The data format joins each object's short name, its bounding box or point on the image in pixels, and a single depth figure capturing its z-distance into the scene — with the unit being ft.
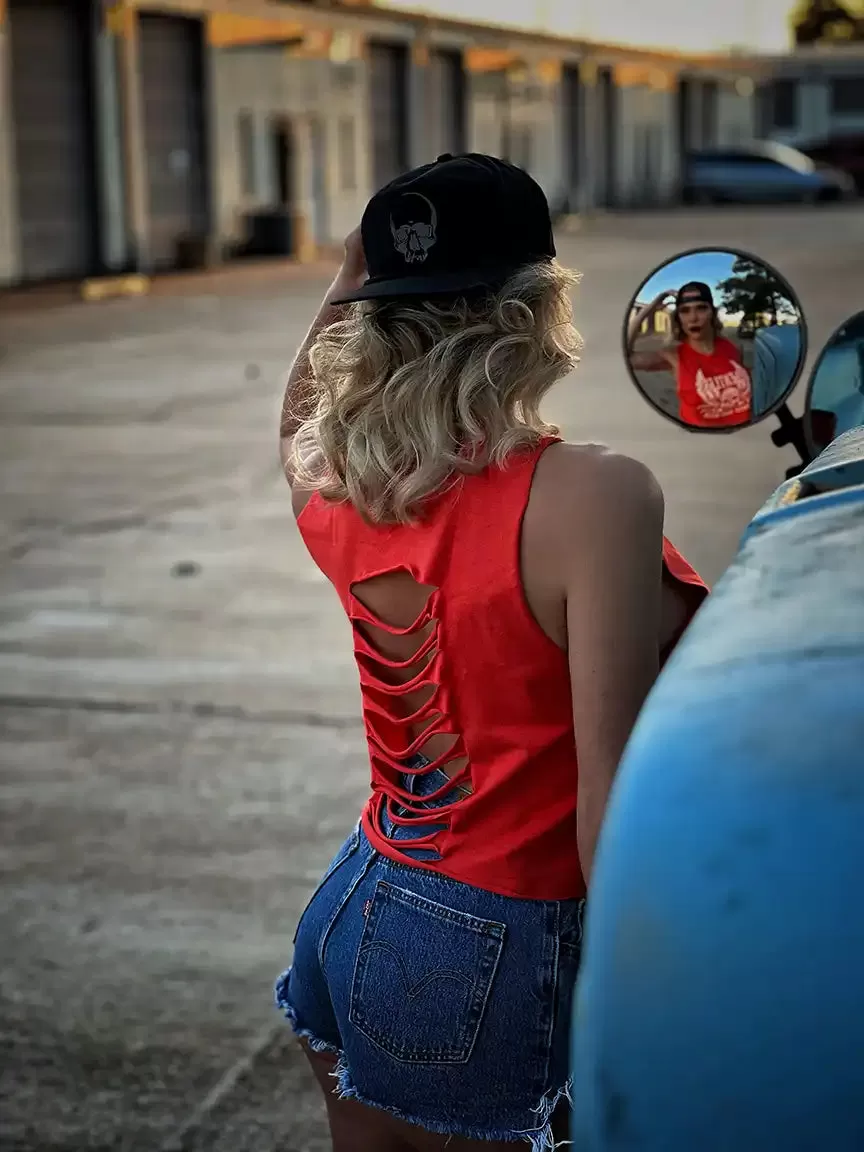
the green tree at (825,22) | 305.94
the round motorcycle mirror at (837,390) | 7.64
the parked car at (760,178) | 146.51
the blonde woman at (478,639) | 6.14
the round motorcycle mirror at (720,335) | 7.47
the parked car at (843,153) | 169.27
